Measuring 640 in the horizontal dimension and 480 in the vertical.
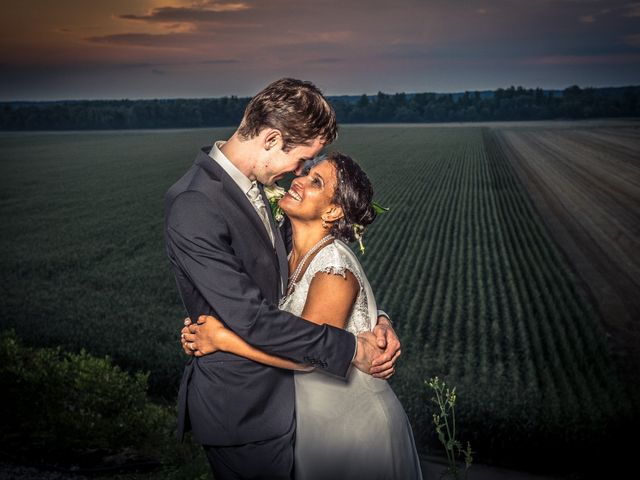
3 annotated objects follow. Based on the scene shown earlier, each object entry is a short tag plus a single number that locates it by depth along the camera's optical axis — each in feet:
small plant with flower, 11.78
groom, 8.40
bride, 9.60
